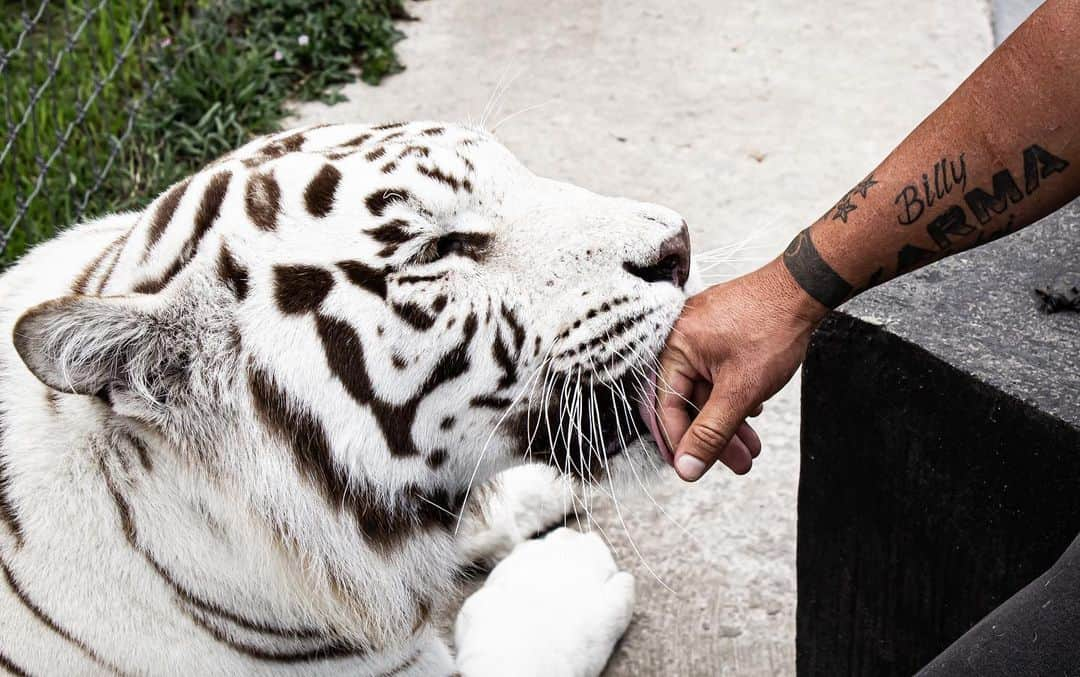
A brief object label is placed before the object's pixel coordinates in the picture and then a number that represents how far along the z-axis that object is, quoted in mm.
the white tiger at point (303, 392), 1678
